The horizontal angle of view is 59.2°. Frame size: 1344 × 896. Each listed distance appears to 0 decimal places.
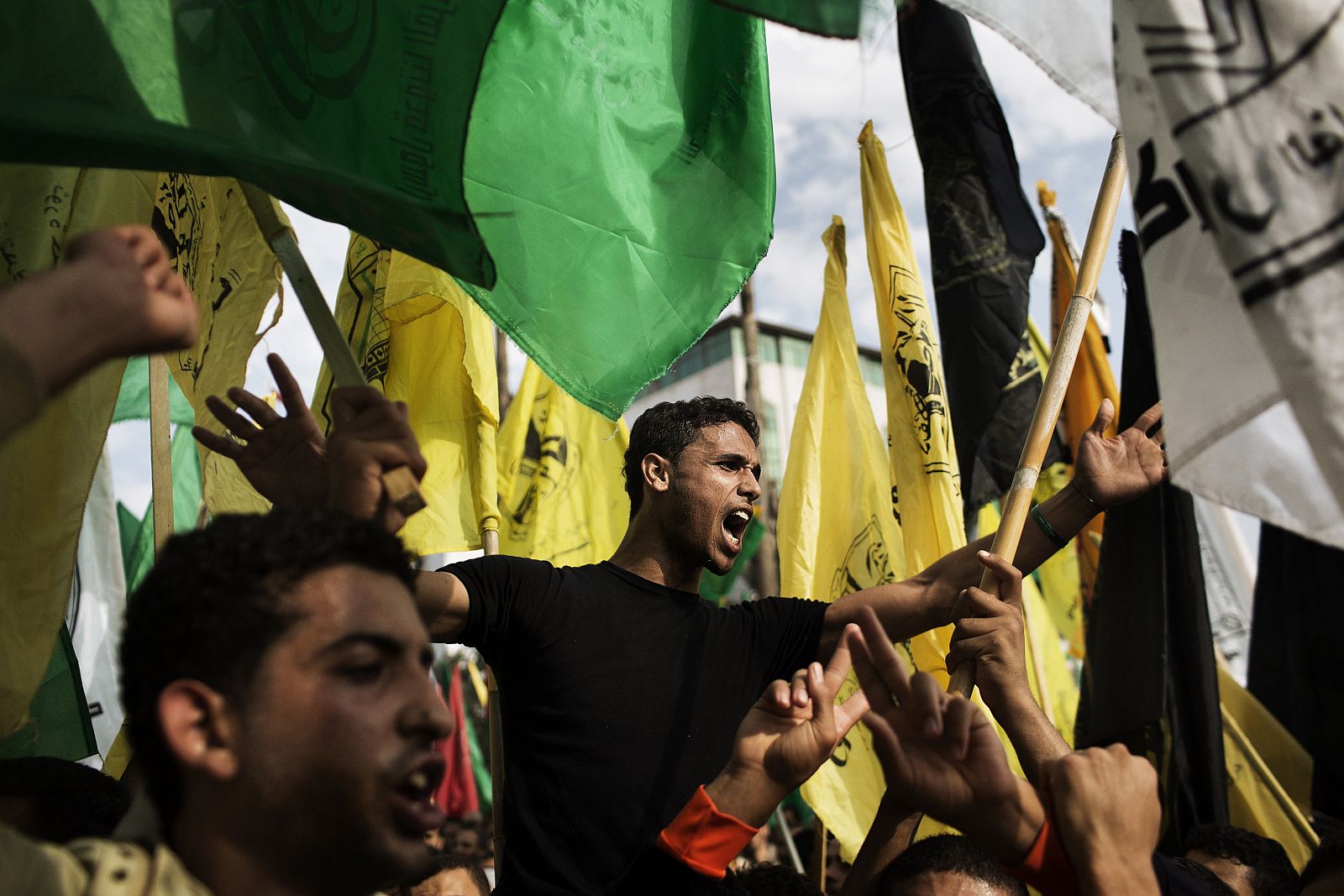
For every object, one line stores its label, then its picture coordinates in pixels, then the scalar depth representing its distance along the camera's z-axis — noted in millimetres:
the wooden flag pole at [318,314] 2025
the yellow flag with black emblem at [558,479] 5578
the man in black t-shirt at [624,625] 2213
